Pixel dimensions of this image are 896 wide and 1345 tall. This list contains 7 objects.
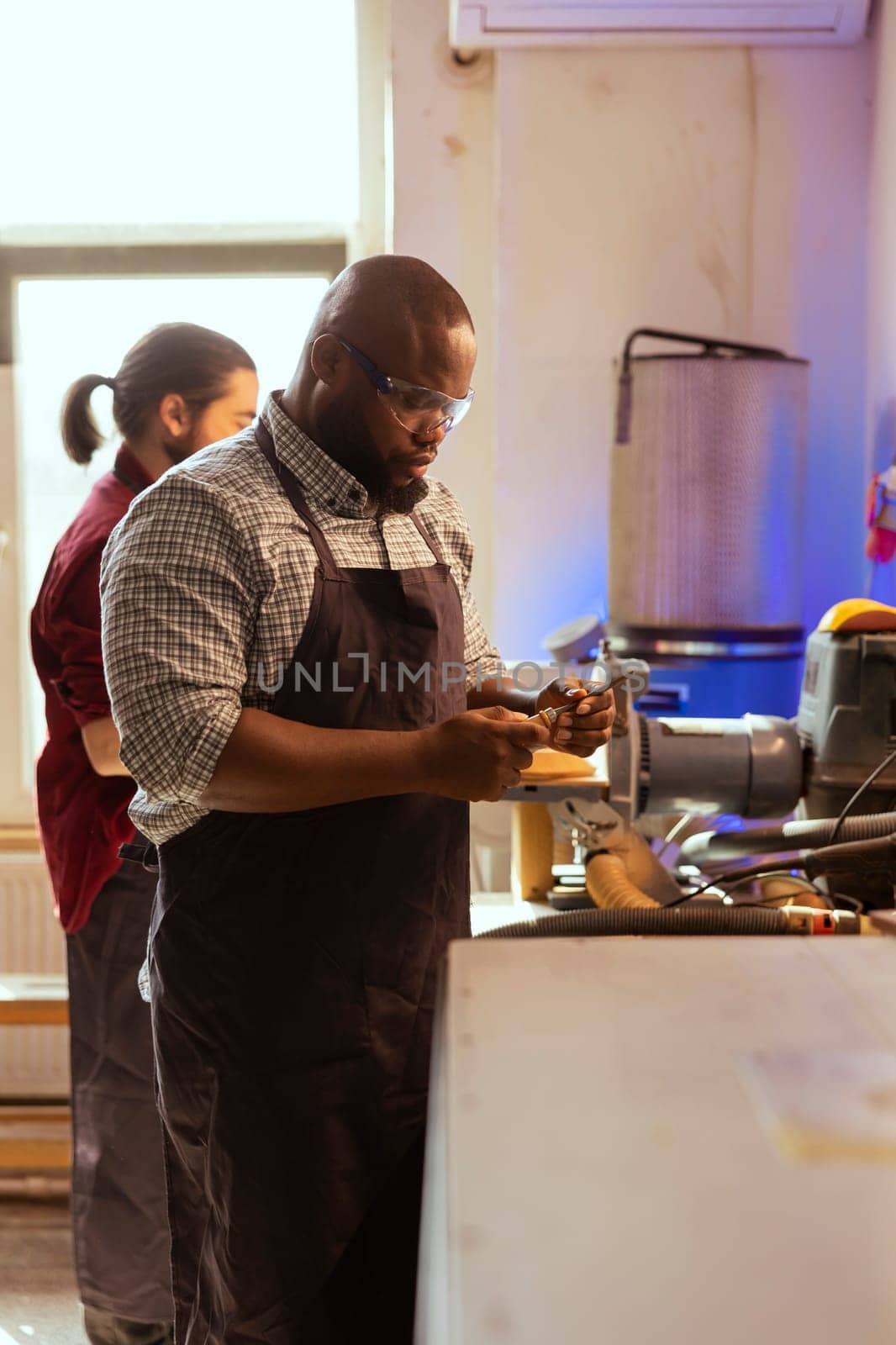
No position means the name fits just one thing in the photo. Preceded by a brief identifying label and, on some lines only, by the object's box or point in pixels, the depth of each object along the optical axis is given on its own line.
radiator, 3.17
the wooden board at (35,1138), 2.81
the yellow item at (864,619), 1.83
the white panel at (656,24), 2.55
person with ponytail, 1.89
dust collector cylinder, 2.41
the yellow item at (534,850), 2.02
